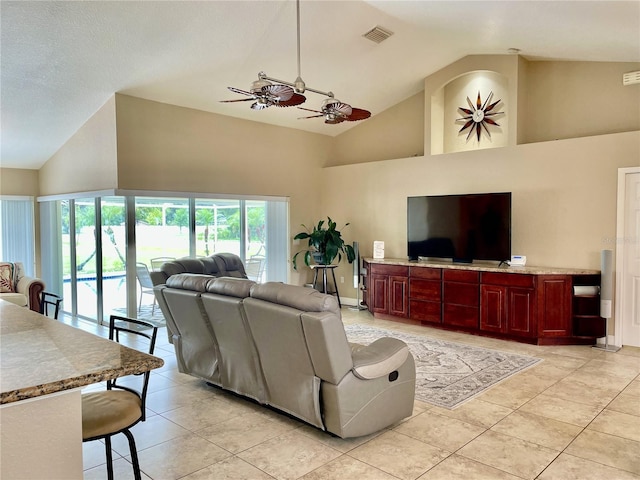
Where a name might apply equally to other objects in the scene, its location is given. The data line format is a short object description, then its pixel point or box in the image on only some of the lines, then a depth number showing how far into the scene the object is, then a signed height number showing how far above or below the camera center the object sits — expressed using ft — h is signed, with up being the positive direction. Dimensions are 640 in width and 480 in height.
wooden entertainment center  17.98 -3.19
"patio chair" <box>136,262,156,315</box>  20.98 -2.36
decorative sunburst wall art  21.99 +5.48
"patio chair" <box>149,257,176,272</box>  21.57 -1.61
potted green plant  25.76 -1.02
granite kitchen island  4.74 -1.87
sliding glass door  20.90 -0.61
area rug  13.30 -4.87
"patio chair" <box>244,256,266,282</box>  25.54 -2.28
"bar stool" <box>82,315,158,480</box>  6.43 -2.76
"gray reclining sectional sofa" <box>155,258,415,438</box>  9.57 -2.99
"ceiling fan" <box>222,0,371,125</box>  12.69 +3.87
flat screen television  19.89 -0.03
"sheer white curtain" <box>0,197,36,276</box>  24.80 -0.11
